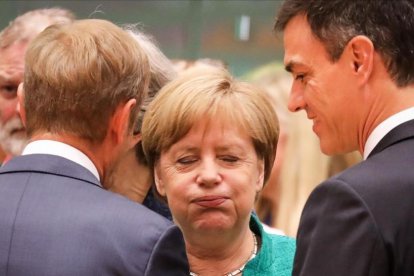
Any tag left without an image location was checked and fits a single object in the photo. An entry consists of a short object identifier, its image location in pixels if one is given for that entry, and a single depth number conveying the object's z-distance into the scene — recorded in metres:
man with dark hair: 4.51
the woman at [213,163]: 6.10
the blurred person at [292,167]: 8.59
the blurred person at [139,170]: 6.70
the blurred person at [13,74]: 7.62
